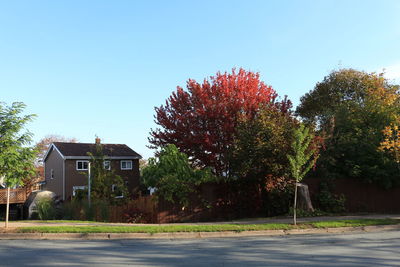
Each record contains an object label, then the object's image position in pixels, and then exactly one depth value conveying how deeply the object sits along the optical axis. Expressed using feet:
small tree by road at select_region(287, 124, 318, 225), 44.30
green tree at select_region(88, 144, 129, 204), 74.02
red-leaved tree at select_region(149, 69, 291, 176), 71.26
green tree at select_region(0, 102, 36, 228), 43.14
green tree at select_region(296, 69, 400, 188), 63.62
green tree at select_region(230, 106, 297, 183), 54.13
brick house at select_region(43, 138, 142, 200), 111.45
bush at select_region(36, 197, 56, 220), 69.05
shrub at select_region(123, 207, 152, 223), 57.77
